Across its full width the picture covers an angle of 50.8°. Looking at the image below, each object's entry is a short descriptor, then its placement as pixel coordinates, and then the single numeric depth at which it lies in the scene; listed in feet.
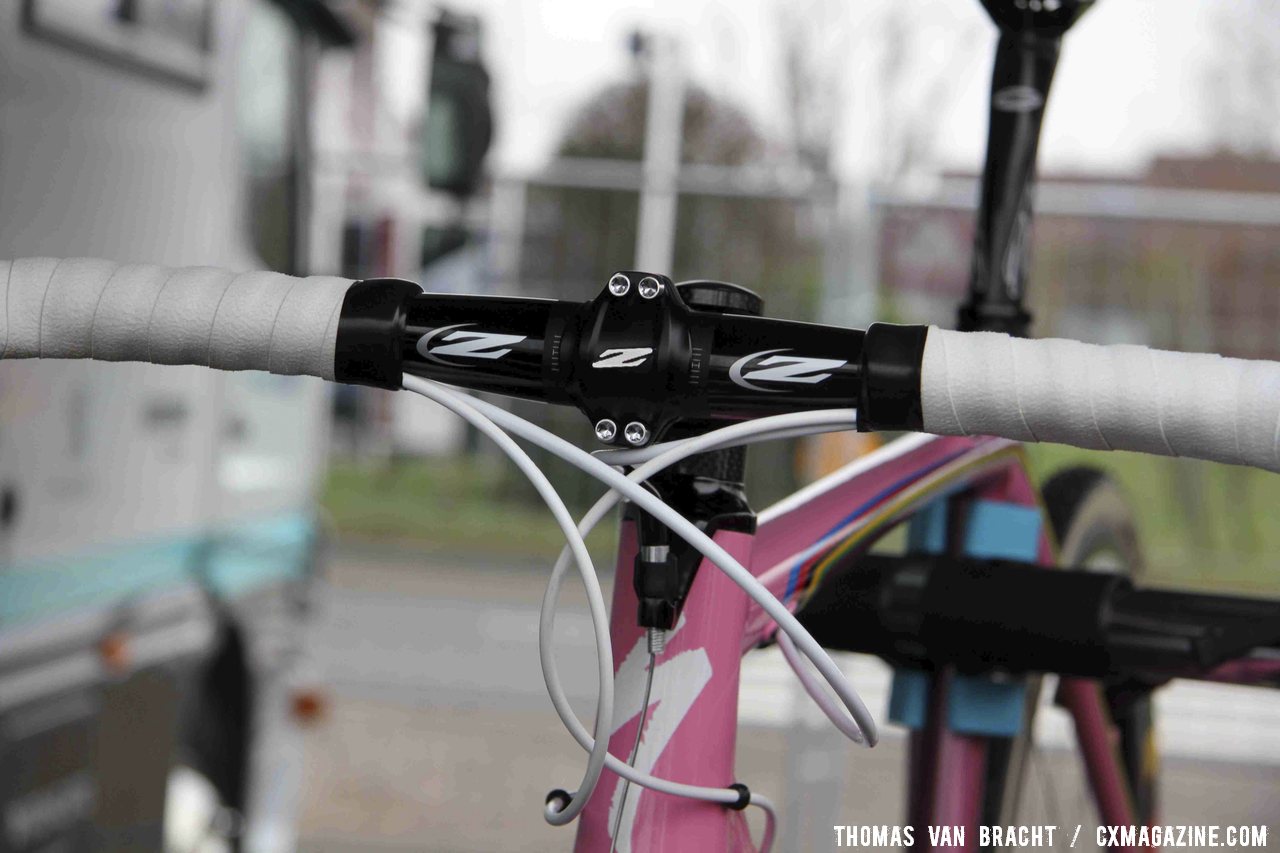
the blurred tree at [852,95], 29.76
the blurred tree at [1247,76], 30.76
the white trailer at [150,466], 6.48
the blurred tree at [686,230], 28.04
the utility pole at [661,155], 21.61
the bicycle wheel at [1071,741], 4.12
